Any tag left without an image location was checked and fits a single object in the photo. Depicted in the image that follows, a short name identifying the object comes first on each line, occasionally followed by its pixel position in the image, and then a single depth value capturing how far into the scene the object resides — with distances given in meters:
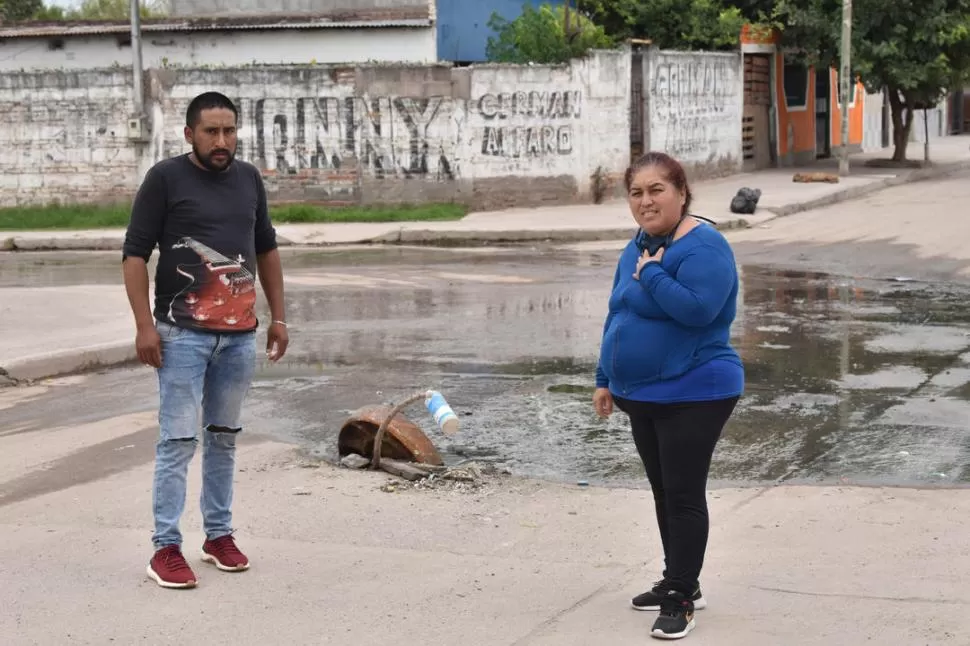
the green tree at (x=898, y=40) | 29.11
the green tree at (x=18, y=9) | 43.97
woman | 4.67
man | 5.29
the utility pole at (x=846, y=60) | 27.62
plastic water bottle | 6.09
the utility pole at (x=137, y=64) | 22.77
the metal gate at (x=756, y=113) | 32.41
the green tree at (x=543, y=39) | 24.89
